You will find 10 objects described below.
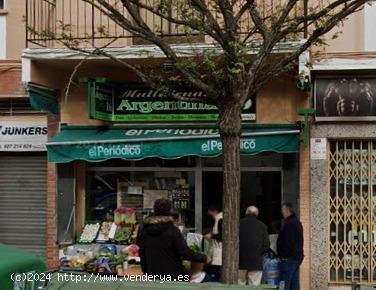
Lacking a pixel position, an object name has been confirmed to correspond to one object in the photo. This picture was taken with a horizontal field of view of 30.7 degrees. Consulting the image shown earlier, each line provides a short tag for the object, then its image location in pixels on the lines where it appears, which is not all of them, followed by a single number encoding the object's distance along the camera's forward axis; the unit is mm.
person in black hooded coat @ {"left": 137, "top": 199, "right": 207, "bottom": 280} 7000
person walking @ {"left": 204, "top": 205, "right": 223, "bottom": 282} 10406
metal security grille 11109
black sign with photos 10820
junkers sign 12430
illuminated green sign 11461
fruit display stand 10766
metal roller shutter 12641
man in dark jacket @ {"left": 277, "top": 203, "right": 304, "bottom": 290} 10211
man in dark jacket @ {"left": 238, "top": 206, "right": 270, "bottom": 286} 9905
